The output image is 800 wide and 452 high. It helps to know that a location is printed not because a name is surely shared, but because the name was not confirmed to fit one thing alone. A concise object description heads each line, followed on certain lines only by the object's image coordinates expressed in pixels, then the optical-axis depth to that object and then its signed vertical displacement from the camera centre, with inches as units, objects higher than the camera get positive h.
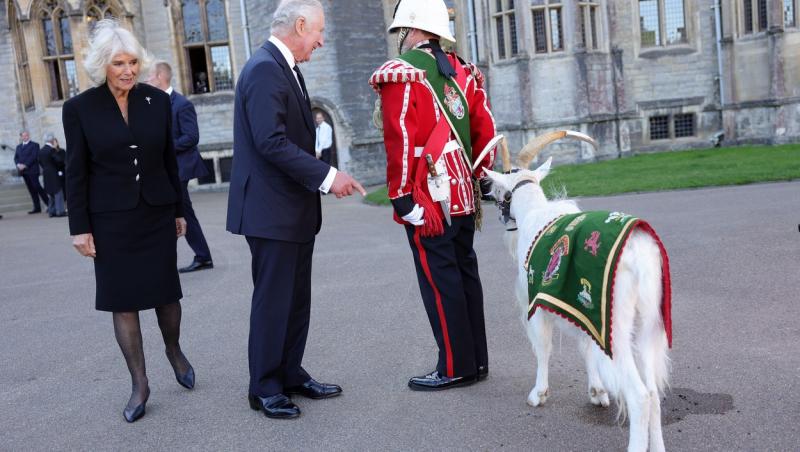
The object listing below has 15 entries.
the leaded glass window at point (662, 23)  901.8 +95.3
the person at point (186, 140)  345.1 +4.6
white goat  138.6 -43.9
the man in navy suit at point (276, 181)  168.1 -9.1
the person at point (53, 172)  730.2 -8.2
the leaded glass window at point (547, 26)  816.3 +94.1
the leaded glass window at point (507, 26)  831.7 +100.4
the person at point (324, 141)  751.1 -3.6
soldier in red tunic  175.9 -10.5
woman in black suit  177.6 -7.5
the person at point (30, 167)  791.1 -2.1
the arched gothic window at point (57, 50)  906.1 +133.4
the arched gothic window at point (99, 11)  889.0 +169.7
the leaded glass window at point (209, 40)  928.9 +129.8
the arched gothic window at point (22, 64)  935.0 +123.7
